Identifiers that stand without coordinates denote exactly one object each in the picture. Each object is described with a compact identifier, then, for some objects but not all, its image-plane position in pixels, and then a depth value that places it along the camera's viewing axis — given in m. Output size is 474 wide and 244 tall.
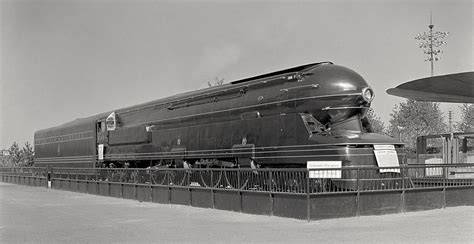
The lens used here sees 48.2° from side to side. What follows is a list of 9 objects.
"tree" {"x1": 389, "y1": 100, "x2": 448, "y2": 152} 47.59
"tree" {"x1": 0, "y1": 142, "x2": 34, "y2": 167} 57.49
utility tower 51.94
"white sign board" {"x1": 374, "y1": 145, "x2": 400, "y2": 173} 13.52
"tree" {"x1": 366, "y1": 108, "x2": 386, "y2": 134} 50.34
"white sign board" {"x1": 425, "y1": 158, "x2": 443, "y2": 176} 14.16
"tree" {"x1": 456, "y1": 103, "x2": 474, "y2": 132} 47.12
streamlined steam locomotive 14.07
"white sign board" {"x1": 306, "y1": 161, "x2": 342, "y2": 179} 11.81
